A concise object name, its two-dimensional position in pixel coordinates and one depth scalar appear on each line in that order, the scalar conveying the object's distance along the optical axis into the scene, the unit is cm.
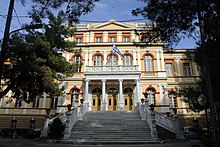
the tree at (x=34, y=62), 883
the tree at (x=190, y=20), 532
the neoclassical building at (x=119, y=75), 1647
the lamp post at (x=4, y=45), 491
